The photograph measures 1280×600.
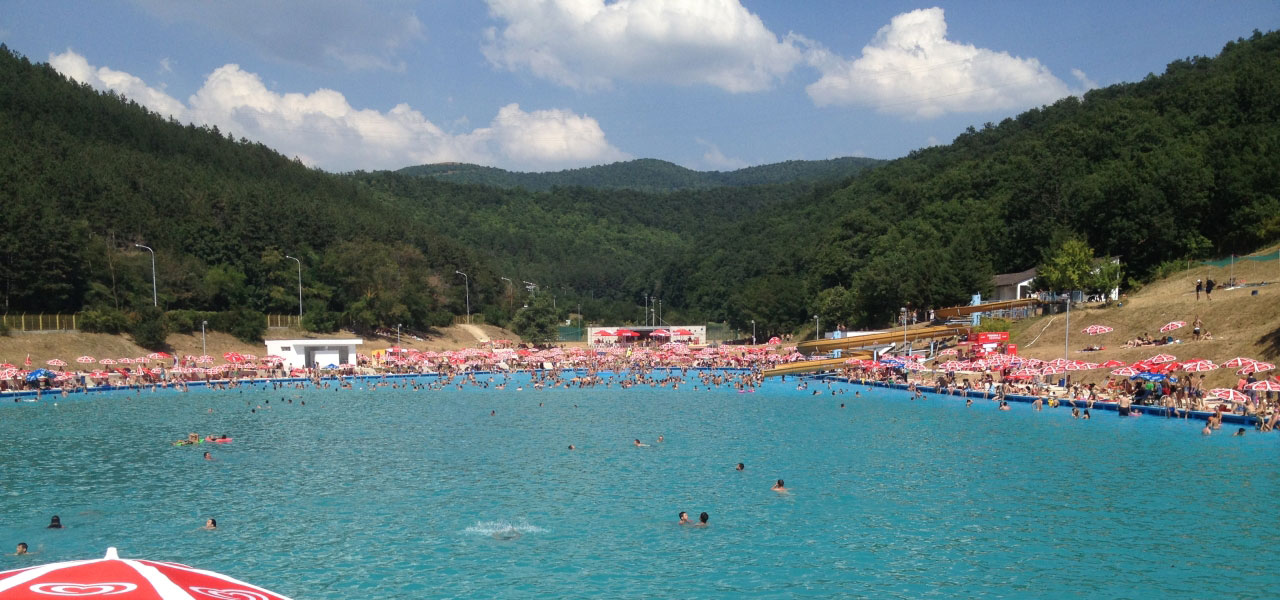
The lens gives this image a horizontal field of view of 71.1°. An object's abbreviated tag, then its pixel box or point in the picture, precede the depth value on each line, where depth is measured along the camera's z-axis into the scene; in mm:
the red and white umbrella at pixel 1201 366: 32781
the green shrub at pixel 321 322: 77188
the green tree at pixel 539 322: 93375
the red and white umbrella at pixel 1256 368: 30656
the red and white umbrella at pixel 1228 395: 30281
